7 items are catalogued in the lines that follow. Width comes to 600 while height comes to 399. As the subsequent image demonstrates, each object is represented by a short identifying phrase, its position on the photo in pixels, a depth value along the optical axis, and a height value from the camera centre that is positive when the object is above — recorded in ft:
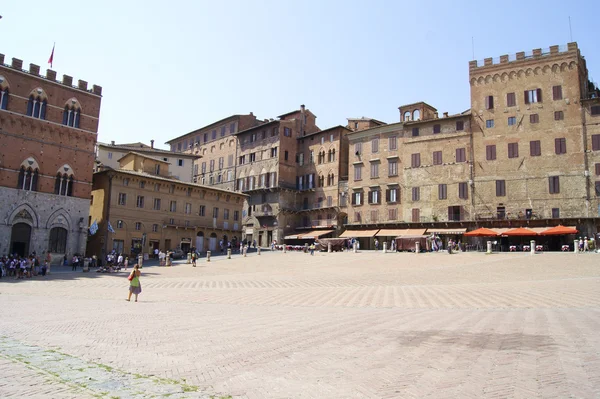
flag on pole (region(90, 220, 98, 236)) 135.08 +6.79
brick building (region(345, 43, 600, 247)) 140.36 +36.57
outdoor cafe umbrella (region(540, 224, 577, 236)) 128.82 +9.22
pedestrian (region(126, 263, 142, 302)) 54.54 -3.95
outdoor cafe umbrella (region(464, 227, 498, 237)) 132.98 +8.53
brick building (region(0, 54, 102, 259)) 121.70 +26.50
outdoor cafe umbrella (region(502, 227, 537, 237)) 133.49 +8.90
